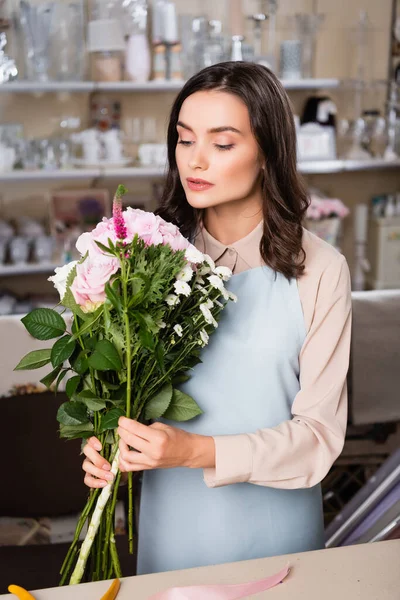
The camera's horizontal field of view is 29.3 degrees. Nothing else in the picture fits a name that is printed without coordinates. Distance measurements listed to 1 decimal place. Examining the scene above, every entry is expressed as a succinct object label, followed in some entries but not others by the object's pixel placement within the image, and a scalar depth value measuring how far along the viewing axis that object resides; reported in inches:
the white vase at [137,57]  148.6
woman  43.9
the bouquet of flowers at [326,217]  155.7
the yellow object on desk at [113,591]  39.0
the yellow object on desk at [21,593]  38.5
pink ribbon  38.9
